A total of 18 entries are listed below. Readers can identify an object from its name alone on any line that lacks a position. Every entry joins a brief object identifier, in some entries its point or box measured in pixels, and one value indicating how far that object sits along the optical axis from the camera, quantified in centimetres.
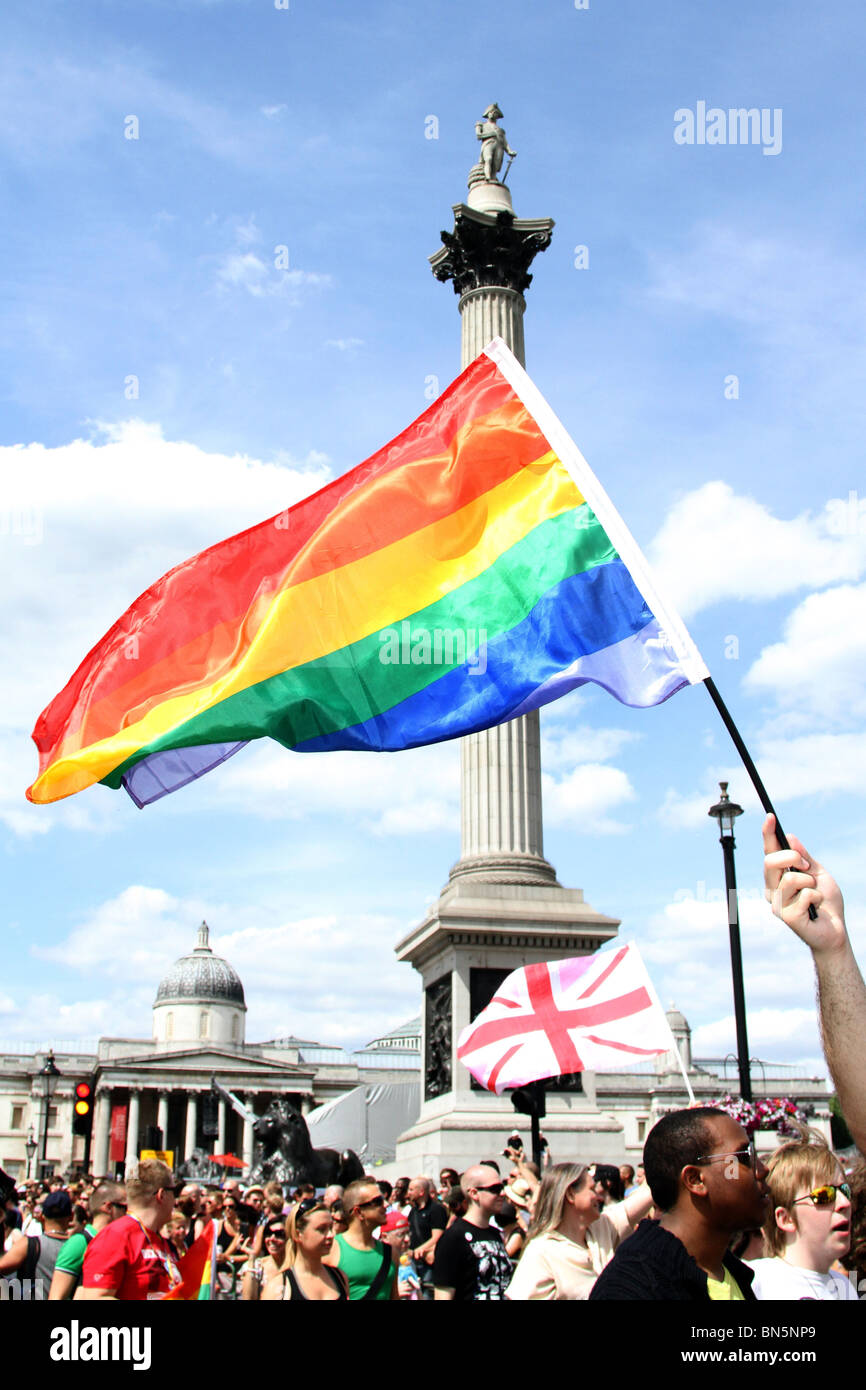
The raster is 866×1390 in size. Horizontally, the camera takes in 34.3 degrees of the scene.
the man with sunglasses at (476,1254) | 777
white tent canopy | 3244
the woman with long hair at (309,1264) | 682
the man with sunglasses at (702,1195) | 395
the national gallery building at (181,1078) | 10506
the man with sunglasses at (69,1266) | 771
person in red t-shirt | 680
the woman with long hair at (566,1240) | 603
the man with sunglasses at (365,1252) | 742
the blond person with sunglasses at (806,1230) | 491
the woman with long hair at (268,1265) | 766
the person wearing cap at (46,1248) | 884
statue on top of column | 3266
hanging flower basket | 1630
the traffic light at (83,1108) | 2270
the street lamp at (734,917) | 1838
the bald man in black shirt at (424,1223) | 1182
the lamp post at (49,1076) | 3335
